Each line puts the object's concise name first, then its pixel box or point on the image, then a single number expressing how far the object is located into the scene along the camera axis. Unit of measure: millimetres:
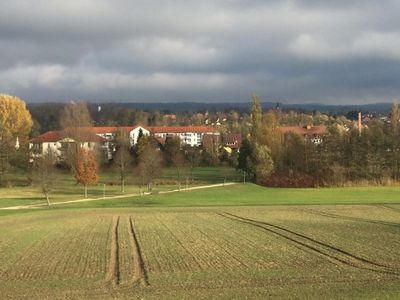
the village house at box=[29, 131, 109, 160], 119938
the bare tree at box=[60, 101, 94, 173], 114125
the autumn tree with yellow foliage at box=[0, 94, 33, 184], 100188
